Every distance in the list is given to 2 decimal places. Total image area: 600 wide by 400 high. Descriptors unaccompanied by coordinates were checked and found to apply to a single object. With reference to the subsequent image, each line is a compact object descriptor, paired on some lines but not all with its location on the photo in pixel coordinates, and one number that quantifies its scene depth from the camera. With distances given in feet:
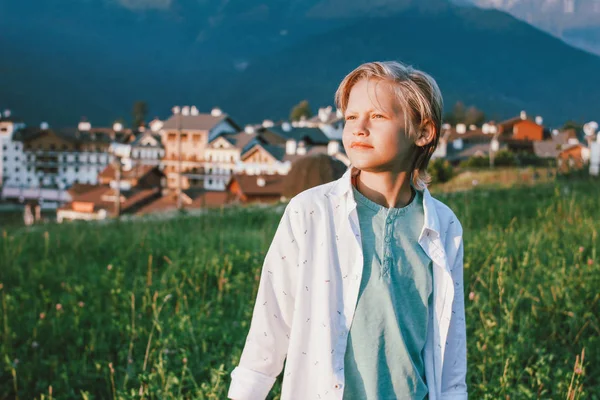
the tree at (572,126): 192.40
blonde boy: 6.52
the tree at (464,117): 231.85
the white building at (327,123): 181.78
